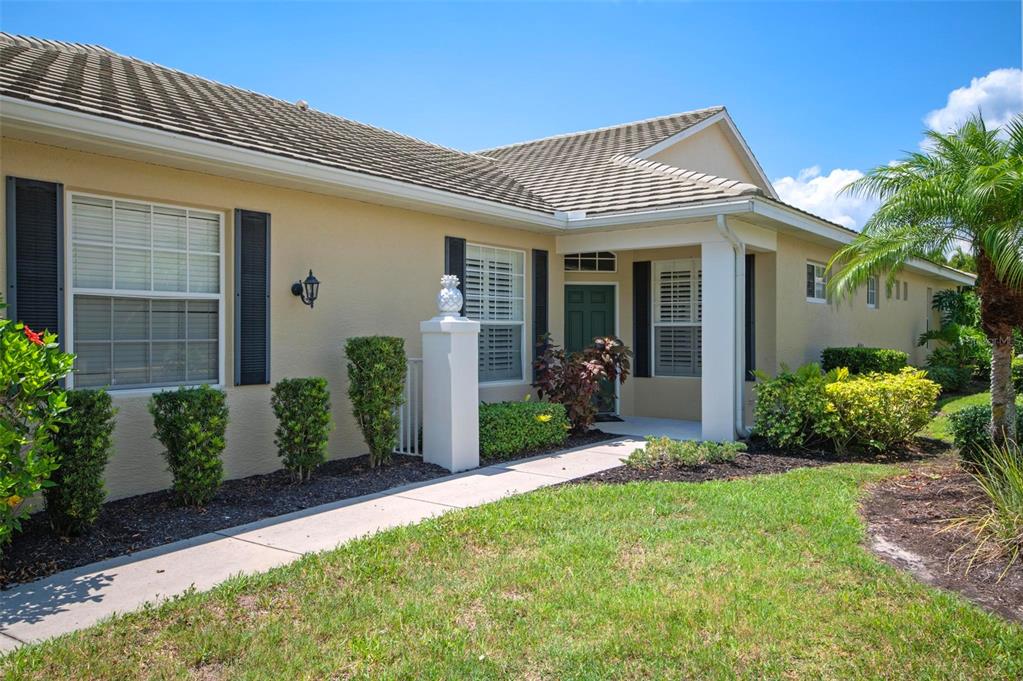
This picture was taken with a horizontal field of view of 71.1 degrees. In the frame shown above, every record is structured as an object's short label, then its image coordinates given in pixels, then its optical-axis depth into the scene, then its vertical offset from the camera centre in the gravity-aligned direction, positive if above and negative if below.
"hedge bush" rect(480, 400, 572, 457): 8.39 -1.13
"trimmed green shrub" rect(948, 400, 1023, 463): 7.40 -1.02
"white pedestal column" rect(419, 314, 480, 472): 7.68 -0.64
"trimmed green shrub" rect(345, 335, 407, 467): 7.41 -0.56
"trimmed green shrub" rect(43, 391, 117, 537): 4.96 -0.93
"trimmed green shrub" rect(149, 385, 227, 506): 5.79 -0.85
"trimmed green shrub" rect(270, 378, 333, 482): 6.72 -0.81
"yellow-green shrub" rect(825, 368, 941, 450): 8.54 -0.93
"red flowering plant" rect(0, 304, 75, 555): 4.14 -0.45
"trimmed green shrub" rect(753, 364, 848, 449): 8.70 -0.97
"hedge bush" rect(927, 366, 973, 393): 16.08 -0.98
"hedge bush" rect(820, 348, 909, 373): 12.09 -0.43
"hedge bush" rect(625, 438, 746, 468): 7.66 -1.31
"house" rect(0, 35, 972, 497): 5.93 +0.98
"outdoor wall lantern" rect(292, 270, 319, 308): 7.44 +0.46
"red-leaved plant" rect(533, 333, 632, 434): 9.71 -0.54
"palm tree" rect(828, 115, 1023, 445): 6.51 +1.24
